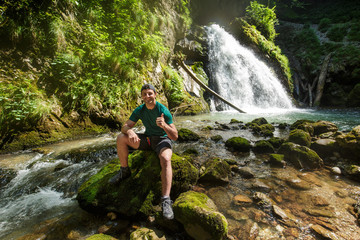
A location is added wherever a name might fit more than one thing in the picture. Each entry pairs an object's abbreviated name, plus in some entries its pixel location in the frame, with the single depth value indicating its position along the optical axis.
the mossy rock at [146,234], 1.83
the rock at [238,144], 5.05
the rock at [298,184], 3.02
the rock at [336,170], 3.49
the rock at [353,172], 3.22
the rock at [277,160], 3.93
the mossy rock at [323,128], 6.01
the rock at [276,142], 5.25
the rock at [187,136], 6.02
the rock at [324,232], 1.95
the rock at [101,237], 1.78
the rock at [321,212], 2.30
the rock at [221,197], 2.56
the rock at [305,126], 6.05
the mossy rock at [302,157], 3.78
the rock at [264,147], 4.88
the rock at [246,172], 3.47
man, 2.35
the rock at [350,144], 3.93
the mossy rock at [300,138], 4.84
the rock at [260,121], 8.44
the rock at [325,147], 4.31
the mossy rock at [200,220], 1.78
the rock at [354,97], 14.16
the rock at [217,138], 6.06
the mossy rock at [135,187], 2.31
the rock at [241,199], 2.65
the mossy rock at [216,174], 3.15
